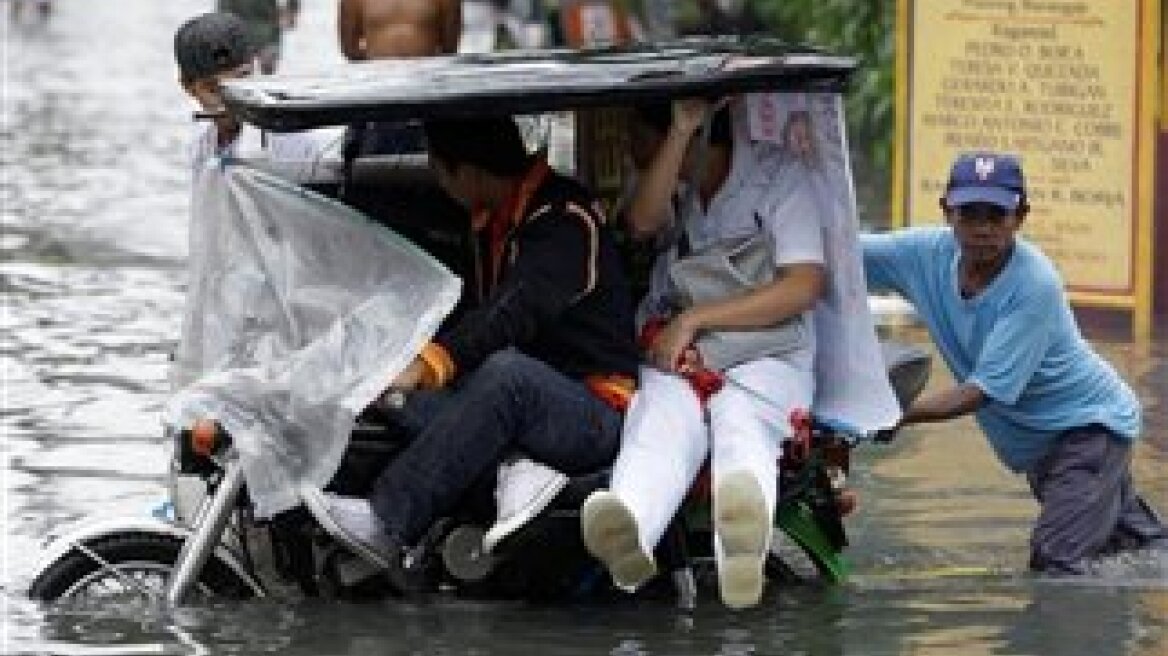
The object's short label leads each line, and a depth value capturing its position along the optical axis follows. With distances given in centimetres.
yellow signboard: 2783
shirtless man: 2190
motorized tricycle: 1635
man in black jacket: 1646
